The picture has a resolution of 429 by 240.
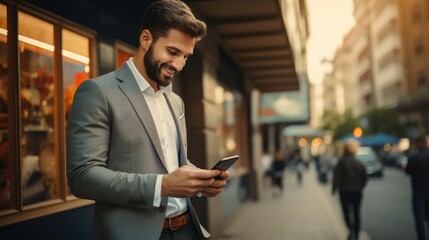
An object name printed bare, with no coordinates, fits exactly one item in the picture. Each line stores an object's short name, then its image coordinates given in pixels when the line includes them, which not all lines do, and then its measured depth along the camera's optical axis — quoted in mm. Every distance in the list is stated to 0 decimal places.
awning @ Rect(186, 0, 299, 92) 7941
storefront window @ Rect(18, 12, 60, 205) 4484
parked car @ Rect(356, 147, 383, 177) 27922
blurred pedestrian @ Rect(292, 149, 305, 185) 24467
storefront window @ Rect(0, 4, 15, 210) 4125
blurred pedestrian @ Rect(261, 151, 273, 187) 21203
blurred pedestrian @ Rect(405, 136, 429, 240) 8023
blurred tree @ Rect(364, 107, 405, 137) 50062
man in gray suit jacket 1968
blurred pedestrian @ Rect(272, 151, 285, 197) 18828
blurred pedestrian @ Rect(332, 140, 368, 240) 8664
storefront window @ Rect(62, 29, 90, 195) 5238
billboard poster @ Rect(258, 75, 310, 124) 22984
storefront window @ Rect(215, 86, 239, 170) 12500
